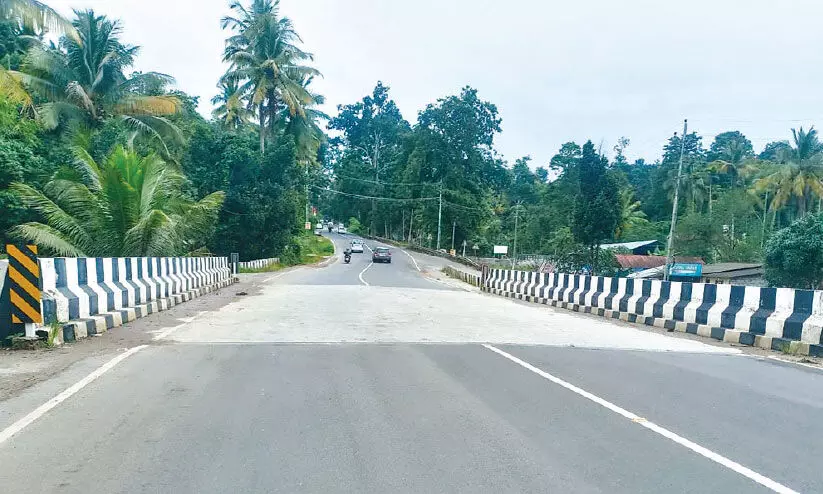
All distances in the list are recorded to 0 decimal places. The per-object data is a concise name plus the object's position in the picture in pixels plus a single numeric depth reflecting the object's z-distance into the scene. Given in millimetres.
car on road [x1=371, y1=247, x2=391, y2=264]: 53406
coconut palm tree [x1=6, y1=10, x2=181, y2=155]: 24672
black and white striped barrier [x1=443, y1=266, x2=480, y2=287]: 36391
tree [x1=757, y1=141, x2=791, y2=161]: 86944
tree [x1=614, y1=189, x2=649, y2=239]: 65669
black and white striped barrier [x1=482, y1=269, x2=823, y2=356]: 9852
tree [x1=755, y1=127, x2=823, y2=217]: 50250
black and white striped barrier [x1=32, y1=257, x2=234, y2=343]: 8820
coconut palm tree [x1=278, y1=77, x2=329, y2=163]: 43906
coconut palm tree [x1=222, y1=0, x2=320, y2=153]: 38344
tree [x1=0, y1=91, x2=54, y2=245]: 20703
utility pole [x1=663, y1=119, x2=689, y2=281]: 31831
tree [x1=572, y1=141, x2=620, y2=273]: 45656
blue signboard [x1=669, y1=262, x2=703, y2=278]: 38031
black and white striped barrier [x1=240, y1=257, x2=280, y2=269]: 35094
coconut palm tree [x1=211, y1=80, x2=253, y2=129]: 38625
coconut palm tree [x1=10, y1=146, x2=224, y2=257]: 18234
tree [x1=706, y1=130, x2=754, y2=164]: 70875
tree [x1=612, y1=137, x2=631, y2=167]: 90000
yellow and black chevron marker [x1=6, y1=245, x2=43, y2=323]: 8102
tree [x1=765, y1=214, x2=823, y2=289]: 32938
